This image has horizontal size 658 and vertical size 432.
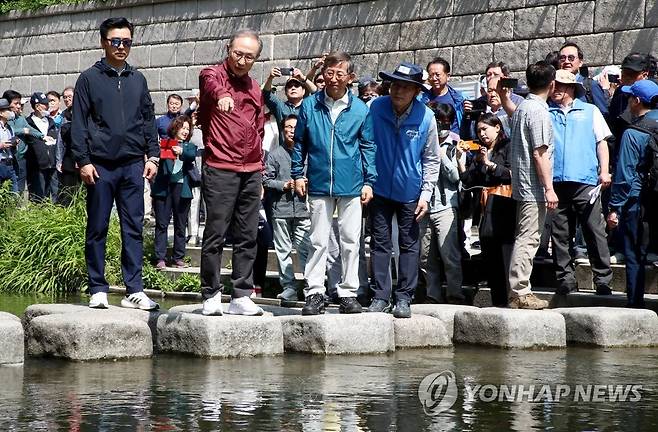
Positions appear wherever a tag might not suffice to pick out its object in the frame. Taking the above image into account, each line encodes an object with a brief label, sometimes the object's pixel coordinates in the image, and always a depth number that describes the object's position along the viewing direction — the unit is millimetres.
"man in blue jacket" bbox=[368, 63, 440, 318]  9875
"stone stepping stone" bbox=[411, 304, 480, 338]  9750
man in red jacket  9031
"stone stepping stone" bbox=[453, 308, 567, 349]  9414
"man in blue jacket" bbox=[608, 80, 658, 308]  10445
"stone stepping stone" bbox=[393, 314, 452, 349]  9414
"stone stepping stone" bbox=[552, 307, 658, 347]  9586
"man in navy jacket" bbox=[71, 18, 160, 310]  9547
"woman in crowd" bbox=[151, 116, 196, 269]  15031
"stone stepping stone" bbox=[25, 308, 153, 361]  8453
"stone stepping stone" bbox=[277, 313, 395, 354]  8883
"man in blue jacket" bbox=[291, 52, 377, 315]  9492
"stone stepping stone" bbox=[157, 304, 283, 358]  8648
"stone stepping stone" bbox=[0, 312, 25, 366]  8211
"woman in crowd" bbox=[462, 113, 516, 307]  10812
